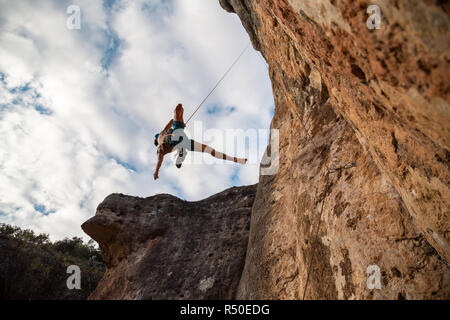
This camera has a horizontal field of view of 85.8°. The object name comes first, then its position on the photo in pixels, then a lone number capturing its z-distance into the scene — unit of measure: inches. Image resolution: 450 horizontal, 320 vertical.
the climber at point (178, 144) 367.9
